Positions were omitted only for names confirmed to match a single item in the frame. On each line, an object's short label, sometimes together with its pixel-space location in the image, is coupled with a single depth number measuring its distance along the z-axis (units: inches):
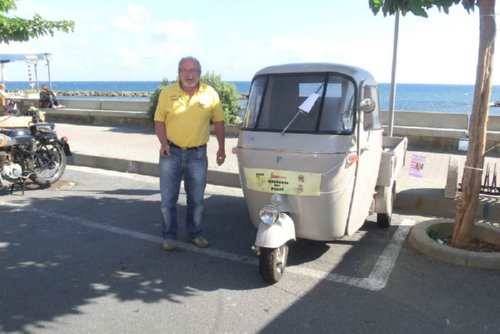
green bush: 525.3
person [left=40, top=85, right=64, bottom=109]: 721.0
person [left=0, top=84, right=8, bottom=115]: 383.8
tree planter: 167.5
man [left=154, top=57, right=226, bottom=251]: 178.4
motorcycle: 276.2
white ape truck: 156.7
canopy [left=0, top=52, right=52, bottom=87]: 841.5
